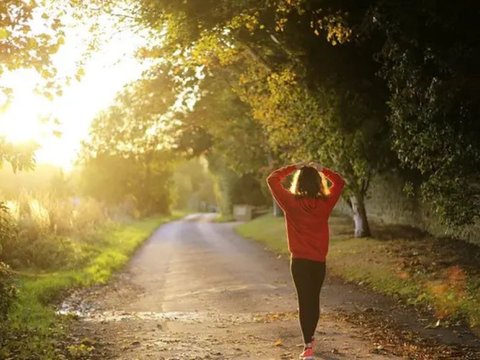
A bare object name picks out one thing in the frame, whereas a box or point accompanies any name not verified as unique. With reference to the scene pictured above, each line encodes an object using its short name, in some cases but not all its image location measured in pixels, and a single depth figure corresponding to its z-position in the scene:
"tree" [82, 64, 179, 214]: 26.19
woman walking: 6.51
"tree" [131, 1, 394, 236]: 13.85
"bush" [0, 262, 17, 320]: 7.15
